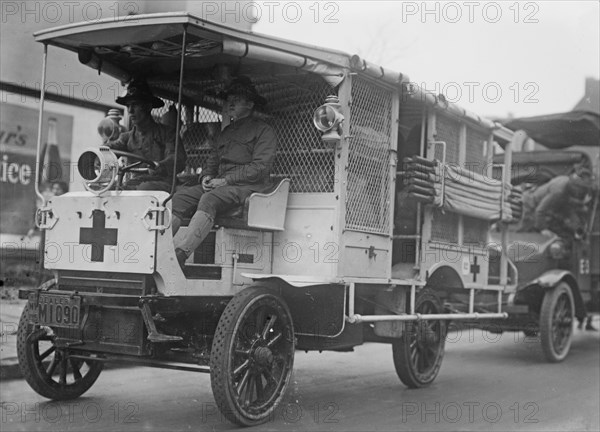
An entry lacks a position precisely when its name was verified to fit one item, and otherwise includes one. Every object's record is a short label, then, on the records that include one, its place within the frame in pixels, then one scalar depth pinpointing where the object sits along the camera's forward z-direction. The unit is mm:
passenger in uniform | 6000
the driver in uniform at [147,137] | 6953
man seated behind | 10984
